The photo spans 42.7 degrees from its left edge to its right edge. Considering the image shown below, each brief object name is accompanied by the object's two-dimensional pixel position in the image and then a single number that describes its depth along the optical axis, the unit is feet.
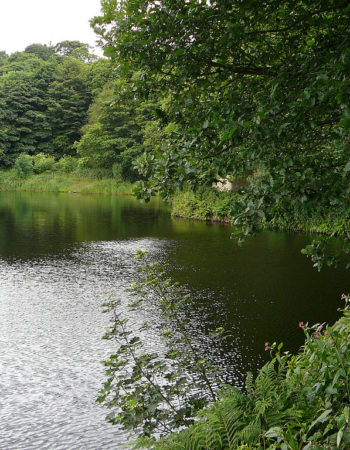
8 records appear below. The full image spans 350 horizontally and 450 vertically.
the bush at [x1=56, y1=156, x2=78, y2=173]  180.24
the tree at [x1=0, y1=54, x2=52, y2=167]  187.83
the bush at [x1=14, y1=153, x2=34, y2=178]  174.29
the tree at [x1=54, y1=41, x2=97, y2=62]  249.34
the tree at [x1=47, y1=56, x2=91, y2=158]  198.49
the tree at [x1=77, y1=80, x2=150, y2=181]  169.07
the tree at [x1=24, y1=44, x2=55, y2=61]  259.39
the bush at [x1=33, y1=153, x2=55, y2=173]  178.91
